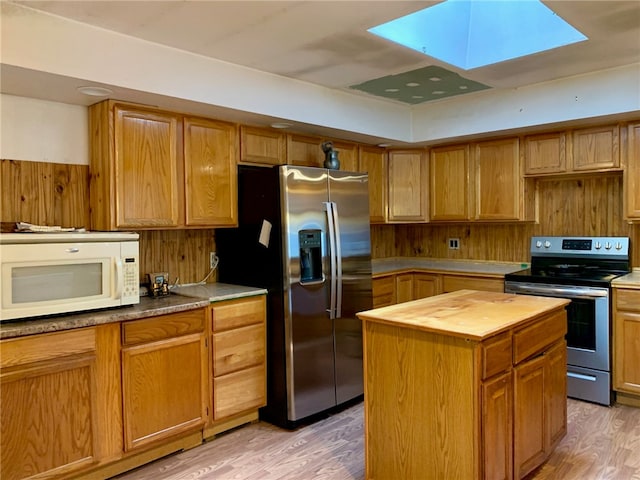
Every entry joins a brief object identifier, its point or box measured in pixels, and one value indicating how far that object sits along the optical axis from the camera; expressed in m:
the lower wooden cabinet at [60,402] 2.15
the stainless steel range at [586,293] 3.43
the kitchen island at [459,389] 1.99
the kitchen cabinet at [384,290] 4.32
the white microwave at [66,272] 2.22
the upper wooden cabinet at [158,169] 2.73
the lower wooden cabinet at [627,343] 3.33
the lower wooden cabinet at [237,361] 2.96
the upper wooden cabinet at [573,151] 3.57
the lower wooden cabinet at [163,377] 2.53
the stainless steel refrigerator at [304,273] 3.10
